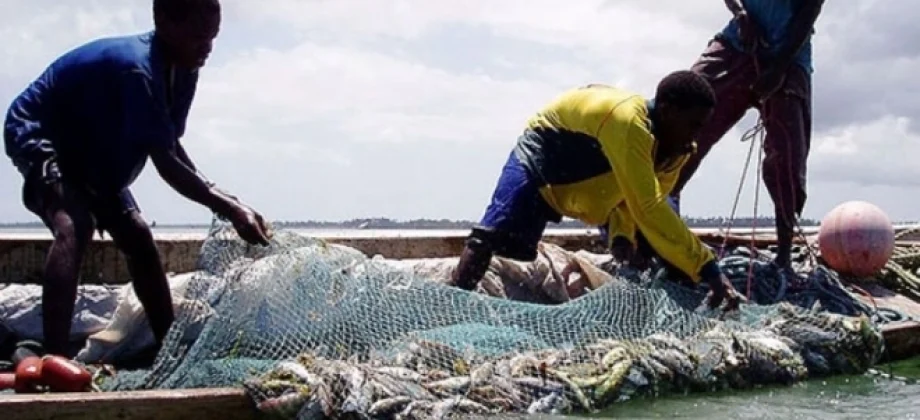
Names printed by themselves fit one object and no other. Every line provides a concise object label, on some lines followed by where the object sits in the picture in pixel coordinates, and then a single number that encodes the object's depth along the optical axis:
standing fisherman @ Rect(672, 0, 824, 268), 8.10
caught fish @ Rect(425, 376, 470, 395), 5.01
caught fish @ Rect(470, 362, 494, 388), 5.11
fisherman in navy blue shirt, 5.33
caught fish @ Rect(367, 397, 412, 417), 4.79
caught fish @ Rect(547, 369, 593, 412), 5.25
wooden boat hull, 4.53
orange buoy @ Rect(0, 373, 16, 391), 4.93
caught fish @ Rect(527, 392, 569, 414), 5.11
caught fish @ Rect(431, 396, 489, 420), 4.88
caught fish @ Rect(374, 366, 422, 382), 5.00
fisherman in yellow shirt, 6.34
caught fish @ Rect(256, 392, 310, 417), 4.75
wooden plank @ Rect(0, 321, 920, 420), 4.48
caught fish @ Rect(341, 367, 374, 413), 4.77
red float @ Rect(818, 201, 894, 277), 8.74
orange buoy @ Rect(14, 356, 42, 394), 4.85
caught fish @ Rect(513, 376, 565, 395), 5.19
